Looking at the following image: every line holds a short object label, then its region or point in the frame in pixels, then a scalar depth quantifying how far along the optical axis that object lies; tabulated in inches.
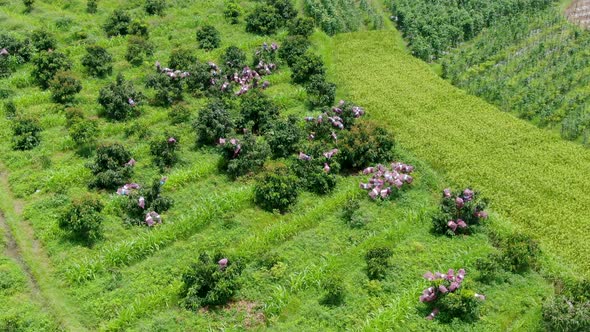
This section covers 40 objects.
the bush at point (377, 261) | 869.8
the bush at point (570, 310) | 777.7
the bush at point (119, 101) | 1206.3
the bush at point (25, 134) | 1124.5
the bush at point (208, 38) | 1489.9
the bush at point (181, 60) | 1350.9
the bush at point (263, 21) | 1569.9
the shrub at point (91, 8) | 1628.9
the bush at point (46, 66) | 1304.1
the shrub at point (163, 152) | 1091.3
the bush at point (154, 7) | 1633.9
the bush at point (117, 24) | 1518.2
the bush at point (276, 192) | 1004.6
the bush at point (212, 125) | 1135.6
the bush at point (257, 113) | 1194.6
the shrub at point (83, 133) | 1116.5
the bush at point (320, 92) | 1285.7
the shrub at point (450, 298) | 802.8
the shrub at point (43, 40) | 1400.1
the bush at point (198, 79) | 1311.5
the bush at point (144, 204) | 969.5
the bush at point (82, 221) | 912.9
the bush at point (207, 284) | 818.2
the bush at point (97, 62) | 1346.0
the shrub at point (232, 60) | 1357.0
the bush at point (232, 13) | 1627.7
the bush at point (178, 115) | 1214.3
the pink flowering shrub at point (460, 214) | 960.3
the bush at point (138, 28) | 1518.2
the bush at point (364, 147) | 1096.8
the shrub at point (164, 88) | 1267.2
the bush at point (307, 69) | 1375.5
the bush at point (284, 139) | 1119.0
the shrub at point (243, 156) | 1074.1
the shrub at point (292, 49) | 1445.6
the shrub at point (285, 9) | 1640.9
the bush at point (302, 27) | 1553.9
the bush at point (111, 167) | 1024.9
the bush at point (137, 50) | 1408.7
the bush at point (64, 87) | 1245.1
